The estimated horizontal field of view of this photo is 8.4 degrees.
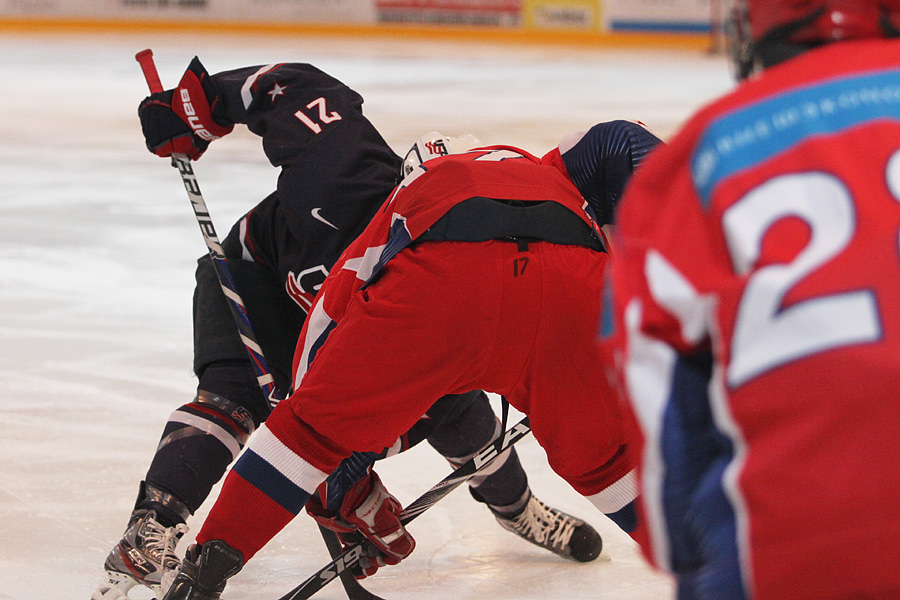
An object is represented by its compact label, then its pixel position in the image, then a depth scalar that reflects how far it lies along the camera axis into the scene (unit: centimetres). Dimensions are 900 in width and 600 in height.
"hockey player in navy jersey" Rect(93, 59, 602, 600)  1550
